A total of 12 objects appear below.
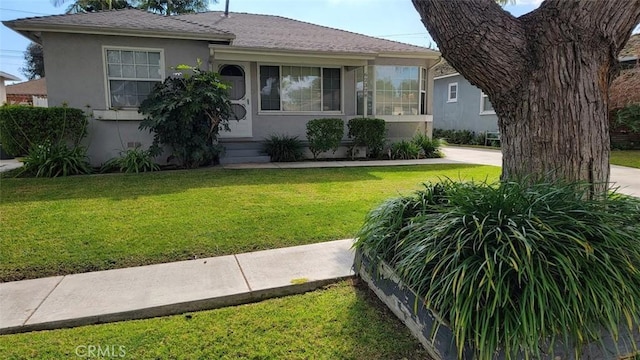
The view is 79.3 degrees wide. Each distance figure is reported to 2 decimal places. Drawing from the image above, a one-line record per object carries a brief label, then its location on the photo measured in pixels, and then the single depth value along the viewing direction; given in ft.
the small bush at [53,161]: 27.12
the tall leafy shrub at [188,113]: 29.09
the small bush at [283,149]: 37.32
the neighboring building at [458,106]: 65.46
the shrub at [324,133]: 37.40
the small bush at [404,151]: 41.37
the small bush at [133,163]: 29.60
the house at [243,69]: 31.12
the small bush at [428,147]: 42.73
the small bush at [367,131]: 39.42
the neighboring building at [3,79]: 73.90
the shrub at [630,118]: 44.83
